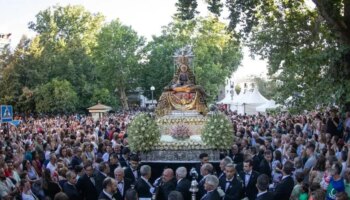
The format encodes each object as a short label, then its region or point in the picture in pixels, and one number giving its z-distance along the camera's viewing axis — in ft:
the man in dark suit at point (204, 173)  31.30
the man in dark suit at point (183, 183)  29.58
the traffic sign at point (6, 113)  52.54
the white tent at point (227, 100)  154.69
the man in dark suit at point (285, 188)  29.71
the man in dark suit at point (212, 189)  25.43
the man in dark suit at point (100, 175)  33.94
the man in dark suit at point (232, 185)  29.81
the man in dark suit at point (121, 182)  31.01
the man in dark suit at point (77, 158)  43.83
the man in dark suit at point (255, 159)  42.14
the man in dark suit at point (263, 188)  25.16
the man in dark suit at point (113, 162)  41.14
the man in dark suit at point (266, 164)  39.37
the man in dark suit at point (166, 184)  28.68
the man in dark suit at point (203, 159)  38.29
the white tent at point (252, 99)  124.36
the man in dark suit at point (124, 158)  45.13
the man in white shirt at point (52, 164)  39.87
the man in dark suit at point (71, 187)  30.19
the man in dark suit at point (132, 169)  36.60
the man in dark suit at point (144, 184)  29.91
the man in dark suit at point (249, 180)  33.09
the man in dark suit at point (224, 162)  34.64
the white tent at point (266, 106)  107.92
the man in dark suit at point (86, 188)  31.86
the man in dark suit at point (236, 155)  47.98
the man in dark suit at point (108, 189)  26.11
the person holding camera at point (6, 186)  30.91
